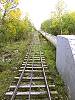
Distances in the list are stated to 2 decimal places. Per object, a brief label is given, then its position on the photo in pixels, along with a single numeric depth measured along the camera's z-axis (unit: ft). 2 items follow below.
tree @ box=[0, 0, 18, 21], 31.73
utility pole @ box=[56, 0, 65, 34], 47.75
